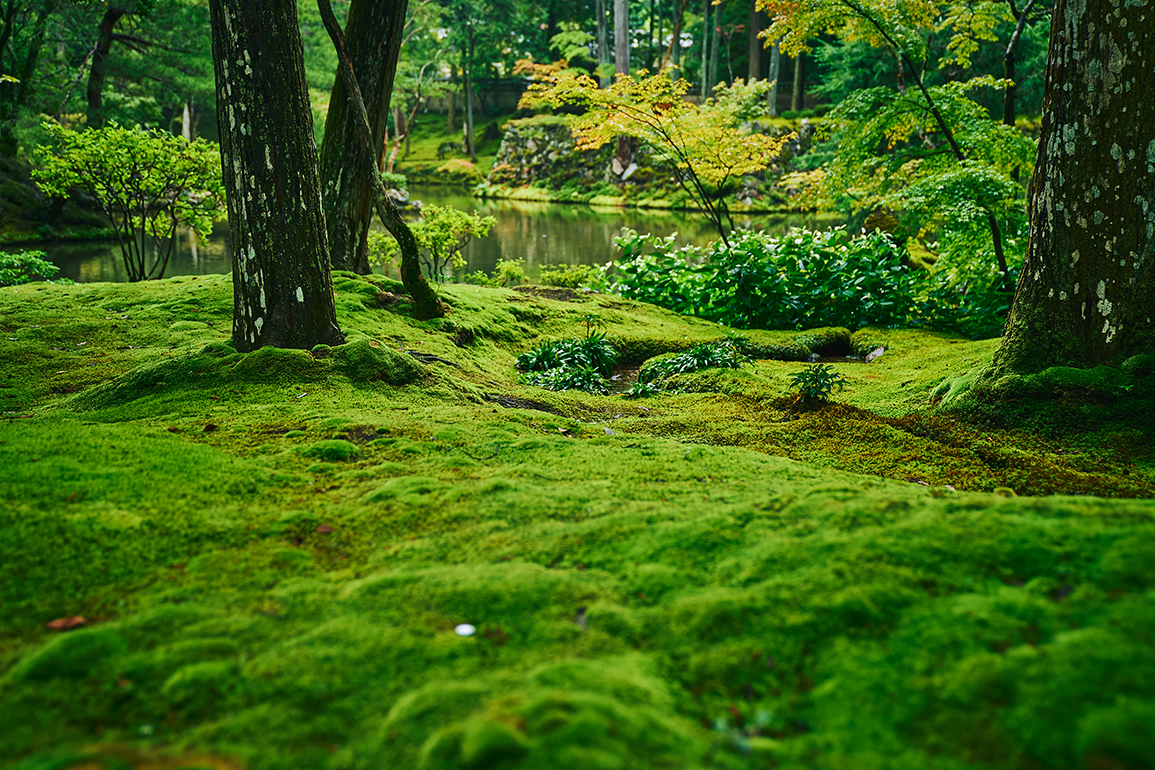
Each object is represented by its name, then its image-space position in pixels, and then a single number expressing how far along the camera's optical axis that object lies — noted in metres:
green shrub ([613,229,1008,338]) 8.19
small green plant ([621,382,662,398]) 5.61
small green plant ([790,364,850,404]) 4.38
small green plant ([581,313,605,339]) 7.49
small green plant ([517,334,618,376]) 6.36
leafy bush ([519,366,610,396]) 5.88
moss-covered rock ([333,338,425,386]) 4.38
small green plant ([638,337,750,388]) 5.95
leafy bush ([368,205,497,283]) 11.52
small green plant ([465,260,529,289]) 11.93
